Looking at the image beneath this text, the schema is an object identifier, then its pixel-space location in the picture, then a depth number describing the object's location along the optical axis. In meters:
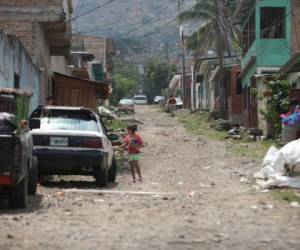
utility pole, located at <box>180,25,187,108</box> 66.56
